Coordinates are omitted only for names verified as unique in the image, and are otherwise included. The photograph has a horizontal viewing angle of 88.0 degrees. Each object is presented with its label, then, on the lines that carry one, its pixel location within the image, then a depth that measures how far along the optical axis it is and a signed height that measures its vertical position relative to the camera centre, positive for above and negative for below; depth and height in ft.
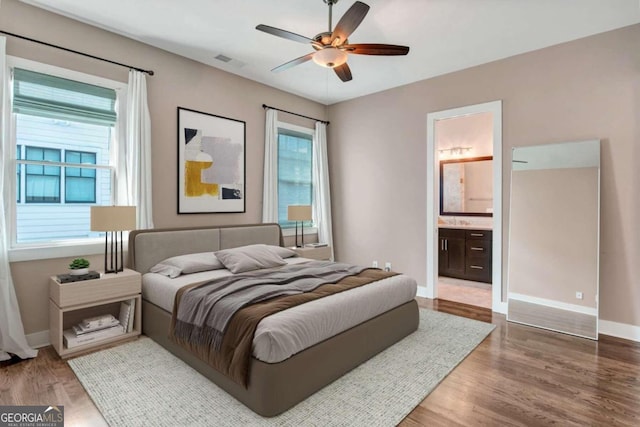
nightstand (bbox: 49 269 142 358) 9.25 -2.68
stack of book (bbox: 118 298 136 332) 10.52 -3.36
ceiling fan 8.43 +4.41
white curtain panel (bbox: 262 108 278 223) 16.15 +1.93
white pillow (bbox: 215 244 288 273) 11.83 -1.80
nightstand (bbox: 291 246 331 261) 15.96 -2.07
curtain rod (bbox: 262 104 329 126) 16.37 +5.20
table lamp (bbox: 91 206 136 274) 9.86 -0.30
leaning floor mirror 11.34 -0.93
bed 6.79 -3.14
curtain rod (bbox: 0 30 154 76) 9.59 +5.03
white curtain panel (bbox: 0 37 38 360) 9.08 -1.81
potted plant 9.78 -1.74
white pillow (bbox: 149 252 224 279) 11.03 -1.91
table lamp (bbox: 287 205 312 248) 16.01 -0.14
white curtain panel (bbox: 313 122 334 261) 18.81 +1.11
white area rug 6.69 -4.19
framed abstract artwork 13.41 +2.00
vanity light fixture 20.41 +3.79
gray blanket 7.81 -2.18
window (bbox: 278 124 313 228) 17.56 +2.26
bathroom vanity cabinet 18.19 -2.44
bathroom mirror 19.51 +1.50
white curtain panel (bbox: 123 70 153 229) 11.63 +2.03
